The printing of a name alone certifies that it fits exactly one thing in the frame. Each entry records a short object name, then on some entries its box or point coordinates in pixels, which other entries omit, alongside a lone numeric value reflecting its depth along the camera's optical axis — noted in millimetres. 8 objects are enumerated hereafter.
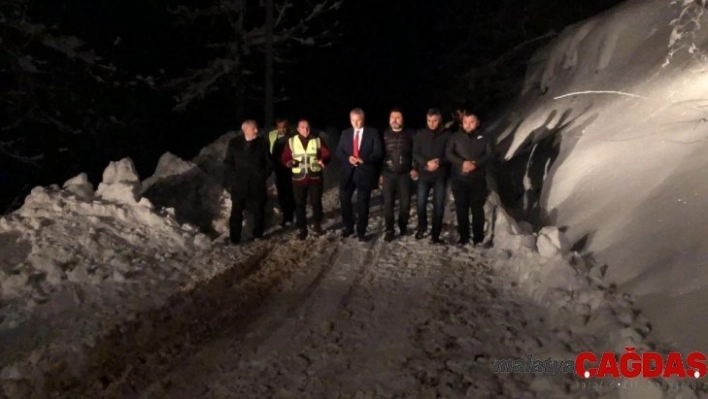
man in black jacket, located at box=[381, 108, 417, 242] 8945
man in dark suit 8930
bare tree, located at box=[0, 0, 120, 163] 15844
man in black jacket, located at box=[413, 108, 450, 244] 8859
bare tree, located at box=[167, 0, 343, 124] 22906
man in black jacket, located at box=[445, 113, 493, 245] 8633
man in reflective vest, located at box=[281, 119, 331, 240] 9211
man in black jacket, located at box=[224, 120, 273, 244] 9195
